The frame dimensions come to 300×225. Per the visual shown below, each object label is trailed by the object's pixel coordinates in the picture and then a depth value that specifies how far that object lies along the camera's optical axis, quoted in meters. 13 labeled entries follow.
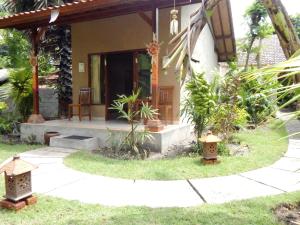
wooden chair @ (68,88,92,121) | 10.58
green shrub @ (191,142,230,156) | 7.23
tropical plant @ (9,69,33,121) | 10.34
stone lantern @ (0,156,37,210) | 4.14
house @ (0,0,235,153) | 7.98
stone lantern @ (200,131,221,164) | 6.32
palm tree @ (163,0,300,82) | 2.18
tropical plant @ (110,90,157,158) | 7.11
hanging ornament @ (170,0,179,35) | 4.20
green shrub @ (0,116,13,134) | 10.15
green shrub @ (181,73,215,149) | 7.12
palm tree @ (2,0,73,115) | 12.45
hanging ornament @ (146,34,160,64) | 7.48
